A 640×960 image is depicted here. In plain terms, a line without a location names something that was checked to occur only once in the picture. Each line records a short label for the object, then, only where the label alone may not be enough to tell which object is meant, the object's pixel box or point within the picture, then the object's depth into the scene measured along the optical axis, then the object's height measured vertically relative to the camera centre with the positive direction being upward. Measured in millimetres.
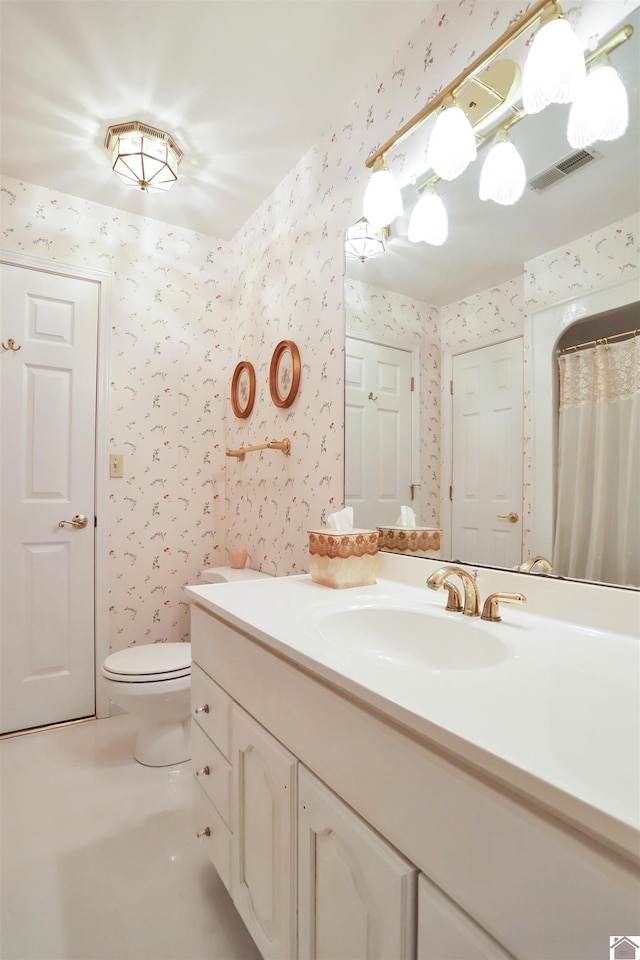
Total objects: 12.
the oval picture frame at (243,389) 2342 +473
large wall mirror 971 +358
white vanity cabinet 442 -440
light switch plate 2342 +77
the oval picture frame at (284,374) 1940 +467
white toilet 1783 -797
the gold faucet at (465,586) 1035 -224
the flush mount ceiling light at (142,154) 1794 +1281
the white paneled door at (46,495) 2125 -65
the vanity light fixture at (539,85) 943 +868
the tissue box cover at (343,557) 1348 -210
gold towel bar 2008 +161
